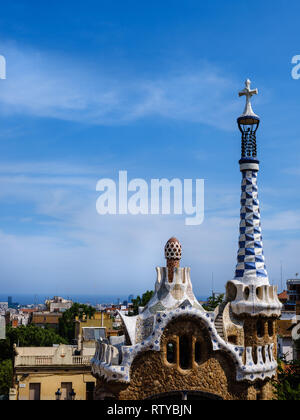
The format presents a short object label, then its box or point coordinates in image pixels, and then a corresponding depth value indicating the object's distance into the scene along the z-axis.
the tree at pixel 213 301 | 35.98
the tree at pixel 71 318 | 60.42
